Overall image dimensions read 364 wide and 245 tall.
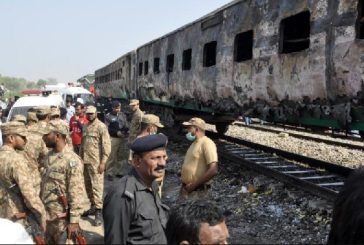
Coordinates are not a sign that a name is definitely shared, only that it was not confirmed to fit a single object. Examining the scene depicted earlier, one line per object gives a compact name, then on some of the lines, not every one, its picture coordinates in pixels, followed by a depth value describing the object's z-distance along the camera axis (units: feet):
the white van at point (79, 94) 79.41
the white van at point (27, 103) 38.86
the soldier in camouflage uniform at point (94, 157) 23.17
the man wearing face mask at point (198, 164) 17.13
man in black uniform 8.73
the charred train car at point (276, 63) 19.56
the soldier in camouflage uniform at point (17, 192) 13.84
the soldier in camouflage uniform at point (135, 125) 27.87
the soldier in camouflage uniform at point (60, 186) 14.55
